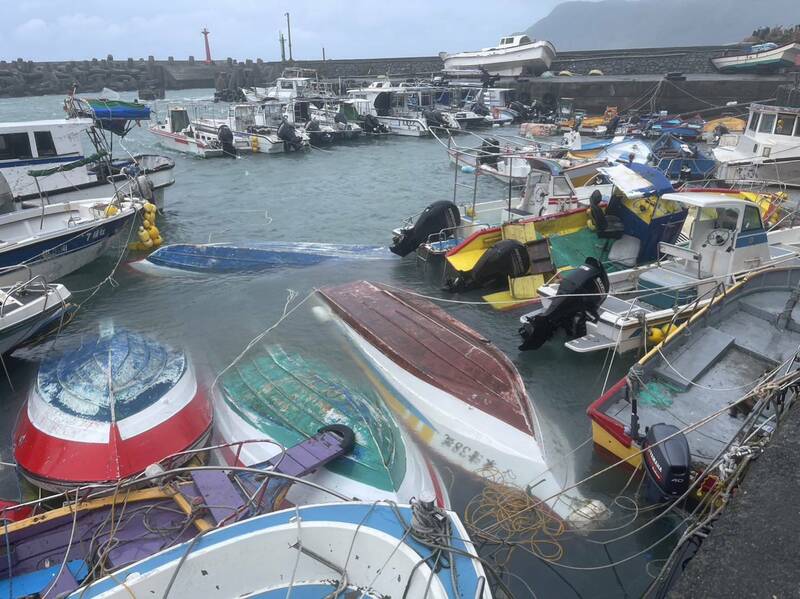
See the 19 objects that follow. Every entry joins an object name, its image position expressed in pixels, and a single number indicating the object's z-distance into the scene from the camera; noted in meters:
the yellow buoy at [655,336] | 10.52
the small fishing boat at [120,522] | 5.55
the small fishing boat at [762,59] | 42.75
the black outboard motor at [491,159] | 23.75
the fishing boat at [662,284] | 10.53
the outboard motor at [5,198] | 17.17
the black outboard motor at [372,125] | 43.03
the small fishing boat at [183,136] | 35.56
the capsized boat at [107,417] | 7.50
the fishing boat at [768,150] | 19.20
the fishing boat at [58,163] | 18.53
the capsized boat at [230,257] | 16.58
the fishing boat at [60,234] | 14.12
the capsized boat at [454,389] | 7.96
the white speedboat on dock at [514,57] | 59.03
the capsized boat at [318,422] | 7.30
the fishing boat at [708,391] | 6.30
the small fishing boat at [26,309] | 10.35
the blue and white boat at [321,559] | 4.68
